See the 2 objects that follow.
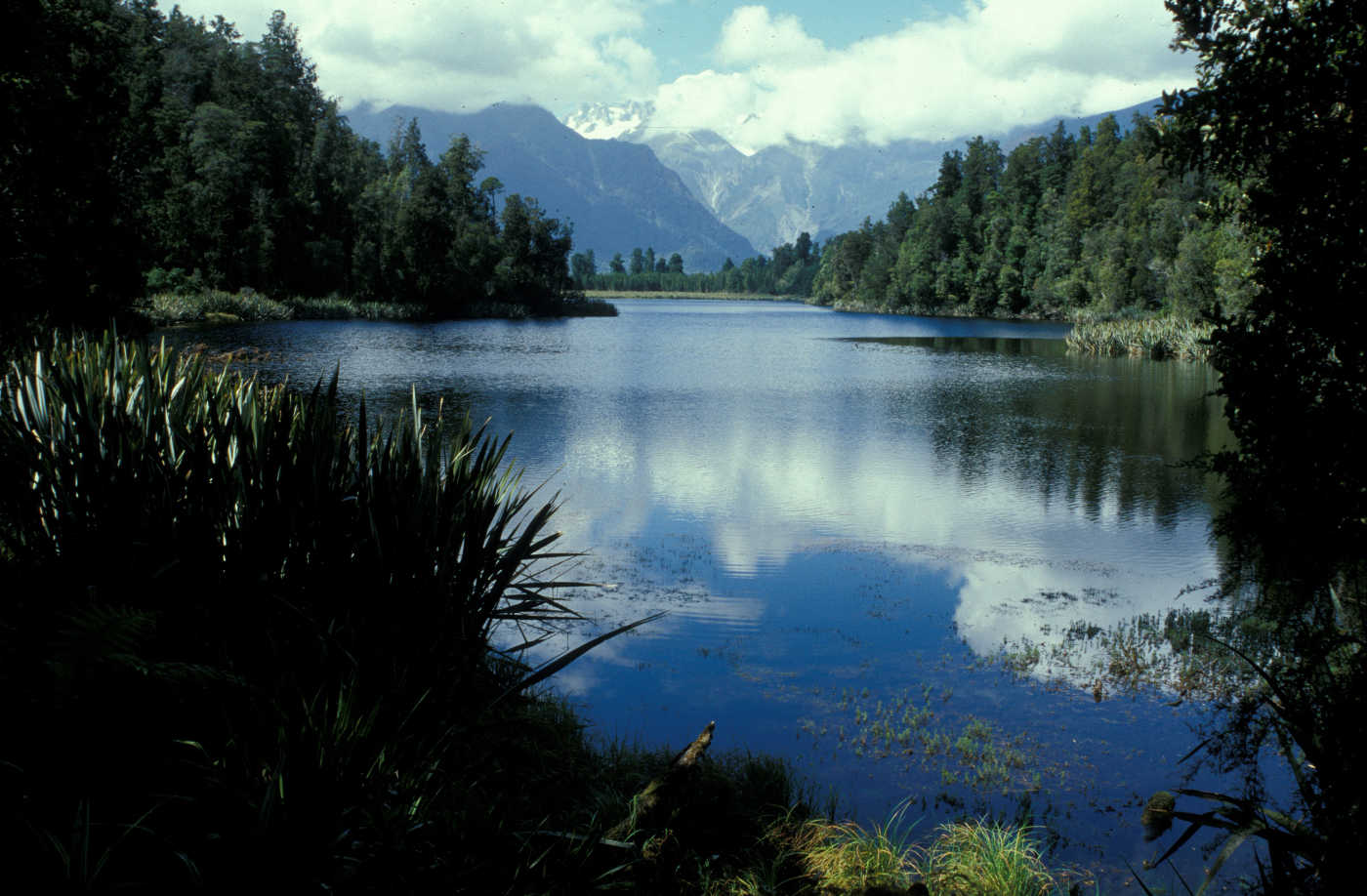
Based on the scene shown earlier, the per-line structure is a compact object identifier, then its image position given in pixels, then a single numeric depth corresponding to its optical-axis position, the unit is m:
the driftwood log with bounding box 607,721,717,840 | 4.98
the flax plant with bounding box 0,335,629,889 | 3.44
